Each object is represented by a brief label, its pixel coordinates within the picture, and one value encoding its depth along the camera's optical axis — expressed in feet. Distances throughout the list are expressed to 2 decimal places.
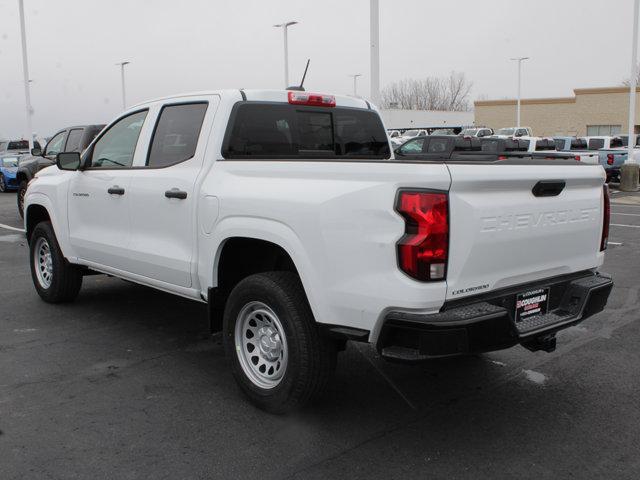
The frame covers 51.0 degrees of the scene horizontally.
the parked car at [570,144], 84.28
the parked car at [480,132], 140.46
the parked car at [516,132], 140.67
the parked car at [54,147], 40.55
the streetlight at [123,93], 150.92
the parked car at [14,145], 86.38
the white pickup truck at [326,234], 10.87
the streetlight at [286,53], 106.99
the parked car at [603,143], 93.61
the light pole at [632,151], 72.64
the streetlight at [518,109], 167.23
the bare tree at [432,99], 323.16
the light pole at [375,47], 44.32
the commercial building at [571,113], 166.71
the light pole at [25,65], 97.47
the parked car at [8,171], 68.39
